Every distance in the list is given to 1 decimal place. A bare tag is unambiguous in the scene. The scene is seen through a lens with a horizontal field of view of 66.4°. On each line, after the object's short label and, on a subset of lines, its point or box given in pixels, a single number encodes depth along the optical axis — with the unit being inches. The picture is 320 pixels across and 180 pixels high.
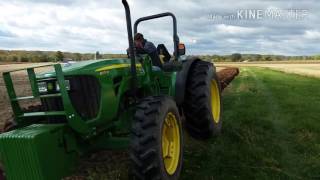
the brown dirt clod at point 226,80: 372.6
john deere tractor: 97.6
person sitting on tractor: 147.9
